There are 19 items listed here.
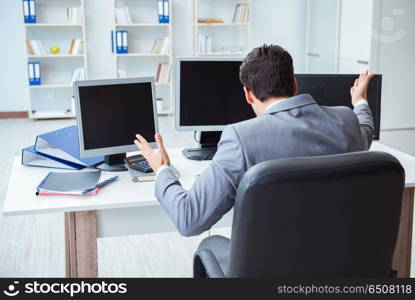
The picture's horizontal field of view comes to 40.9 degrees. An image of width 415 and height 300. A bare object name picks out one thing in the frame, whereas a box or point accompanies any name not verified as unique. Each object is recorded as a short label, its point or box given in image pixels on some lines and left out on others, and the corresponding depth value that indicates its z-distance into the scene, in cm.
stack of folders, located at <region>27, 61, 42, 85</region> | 668
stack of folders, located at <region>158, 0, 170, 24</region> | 679
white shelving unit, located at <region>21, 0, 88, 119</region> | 681
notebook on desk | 203
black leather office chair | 126
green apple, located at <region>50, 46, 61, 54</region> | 674
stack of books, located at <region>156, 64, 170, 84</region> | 704
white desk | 195
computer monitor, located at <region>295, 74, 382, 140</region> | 256
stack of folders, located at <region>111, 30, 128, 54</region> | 674
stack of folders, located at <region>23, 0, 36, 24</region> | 648
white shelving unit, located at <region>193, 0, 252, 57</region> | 712
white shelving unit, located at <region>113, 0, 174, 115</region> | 696
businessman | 144
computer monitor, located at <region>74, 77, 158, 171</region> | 232
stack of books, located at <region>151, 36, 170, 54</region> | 697
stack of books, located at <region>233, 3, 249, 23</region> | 708
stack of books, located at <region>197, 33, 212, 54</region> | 704
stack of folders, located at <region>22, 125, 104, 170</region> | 241
